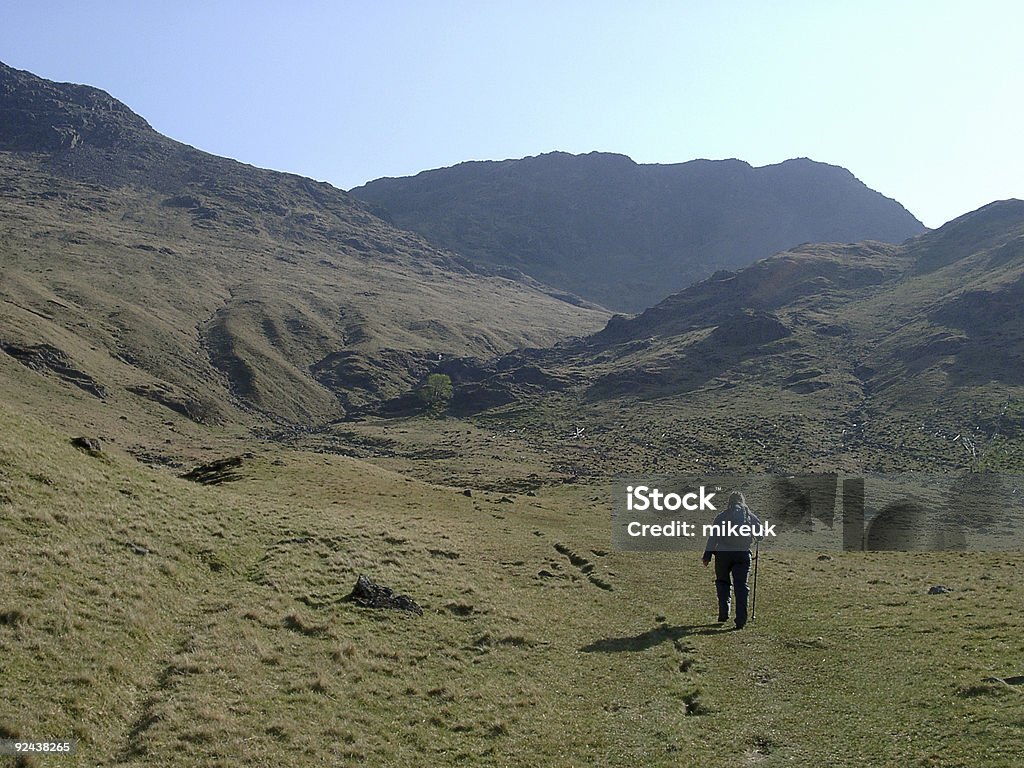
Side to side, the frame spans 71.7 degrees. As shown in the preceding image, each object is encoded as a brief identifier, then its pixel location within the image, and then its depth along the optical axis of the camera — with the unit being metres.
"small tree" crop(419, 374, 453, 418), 180.62
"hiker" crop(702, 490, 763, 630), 19.34
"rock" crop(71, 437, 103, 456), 31.03
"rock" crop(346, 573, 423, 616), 20.86
